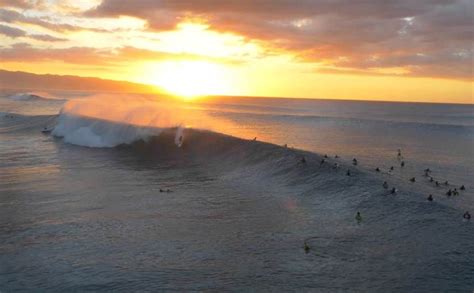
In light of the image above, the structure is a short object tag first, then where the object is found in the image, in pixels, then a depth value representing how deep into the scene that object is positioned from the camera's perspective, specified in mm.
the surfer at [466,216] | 25406
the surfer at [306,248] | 20734
